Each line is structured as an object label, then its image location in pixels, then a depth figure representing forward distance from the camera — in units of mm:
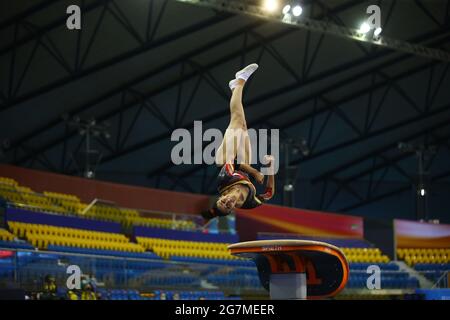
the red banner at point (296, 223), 26141
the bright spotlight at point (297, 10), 21016
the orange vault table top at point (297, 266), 9961
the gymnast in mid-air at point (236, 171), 9422
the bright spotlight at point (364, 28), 22623
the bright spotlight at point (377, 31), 22438
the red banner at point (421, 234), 27906
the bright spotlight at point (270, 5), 20891
